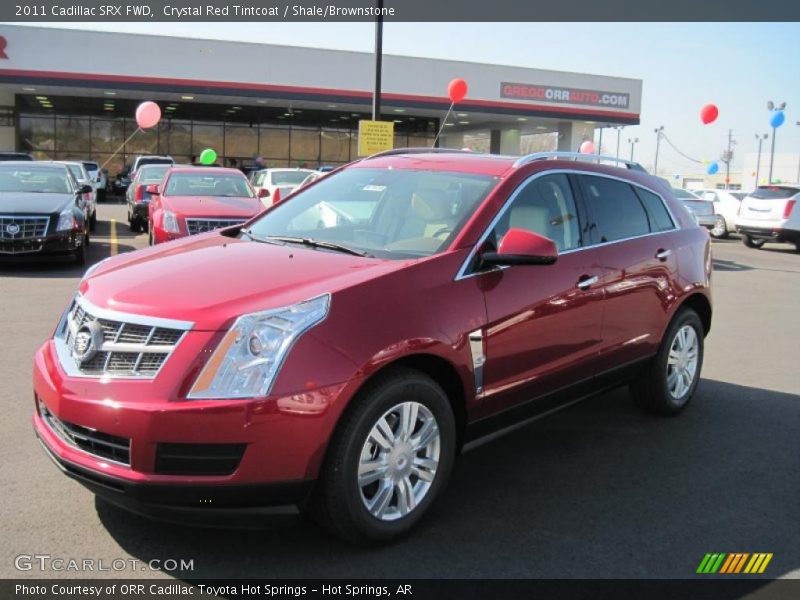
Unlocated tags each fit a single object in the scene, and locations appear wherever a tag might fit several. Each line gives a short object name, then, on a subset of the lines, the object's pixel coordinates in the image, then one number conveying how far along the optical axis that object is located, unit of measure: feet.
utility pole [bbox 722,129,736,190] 265.54
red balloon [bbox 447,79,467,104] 66.85
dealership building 92.84
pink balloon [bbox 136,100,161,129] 67.46
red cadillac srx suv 9.66
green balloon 88.89
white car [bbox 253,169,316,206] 58.18
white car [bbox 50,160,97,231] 48.01
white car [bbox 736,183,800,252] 66.03
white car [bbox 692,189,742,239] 78.23
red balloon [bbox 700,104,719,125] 86.79
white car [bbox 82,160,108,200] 89.10
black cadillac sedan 35.70
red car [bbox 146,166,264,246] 36.73
